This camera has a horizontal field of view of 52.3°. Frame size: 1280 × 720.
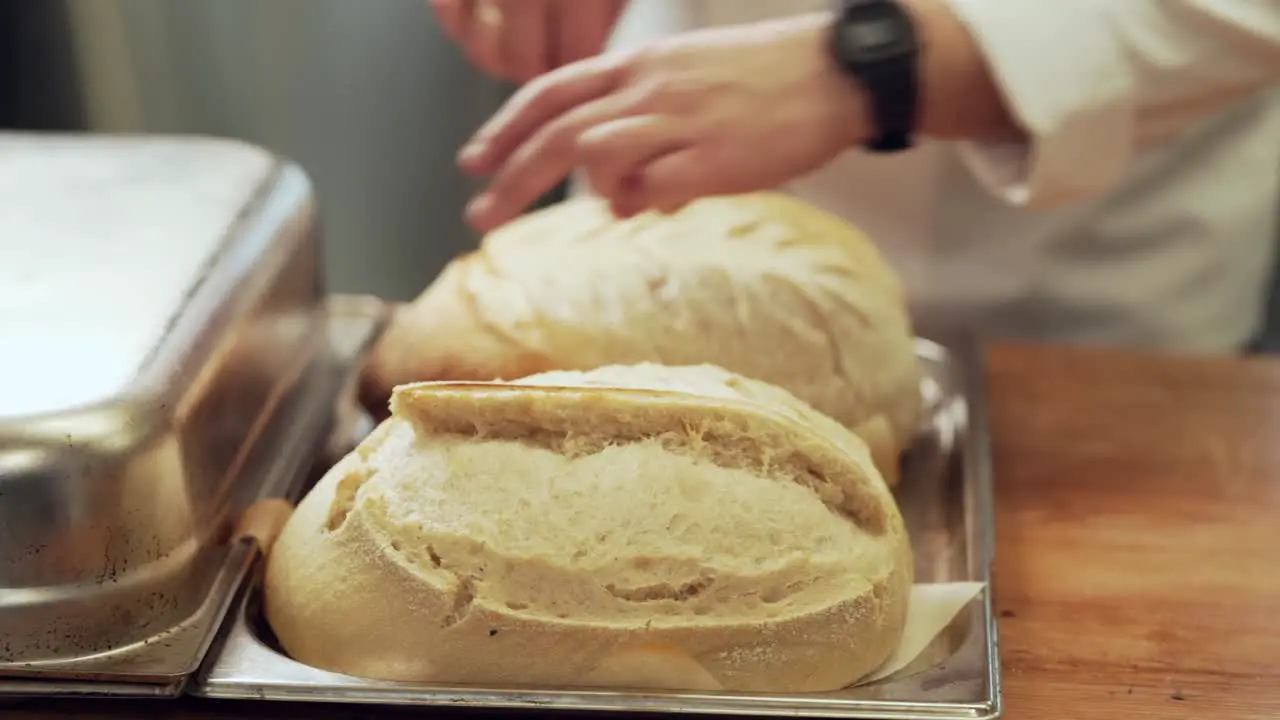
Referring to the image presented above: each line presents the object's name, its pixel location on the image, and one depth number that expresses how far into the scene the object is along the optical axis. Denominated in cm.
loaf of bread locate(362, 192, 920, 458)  83
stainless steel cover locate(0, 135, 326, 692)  62
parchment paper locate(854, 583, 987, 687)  67
